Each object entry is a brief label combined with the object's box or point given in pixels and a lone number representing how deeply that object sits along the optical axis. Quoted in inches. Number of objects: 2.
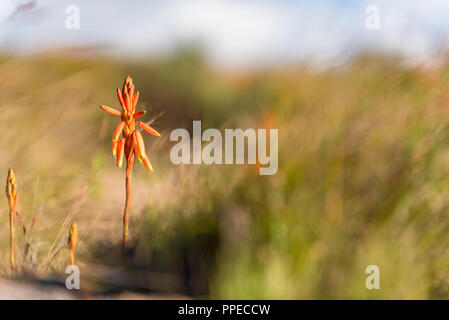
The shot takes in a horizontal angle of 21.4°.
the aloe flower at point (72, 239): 35.8
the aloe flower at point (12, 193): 35.9
